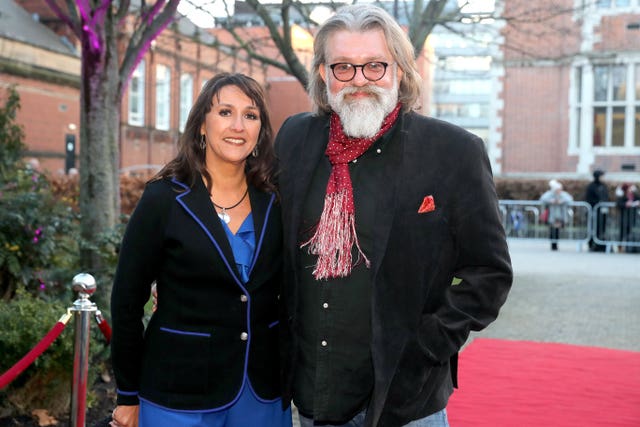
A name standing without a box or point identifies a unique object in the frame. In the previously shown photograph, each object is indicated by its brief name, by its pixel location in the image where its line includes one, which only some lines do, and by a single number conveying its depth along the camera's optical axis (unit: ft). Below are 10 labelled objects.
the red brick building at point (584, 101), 77.36
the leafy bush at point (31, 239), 19.47
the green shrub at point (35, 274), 15.46
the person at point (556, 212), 57.57
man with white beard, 8.14
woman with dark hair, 8.52
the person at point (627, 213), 55.21
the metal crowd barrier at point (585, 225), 55.83
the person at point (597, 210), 56.65
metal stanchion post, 11.71
